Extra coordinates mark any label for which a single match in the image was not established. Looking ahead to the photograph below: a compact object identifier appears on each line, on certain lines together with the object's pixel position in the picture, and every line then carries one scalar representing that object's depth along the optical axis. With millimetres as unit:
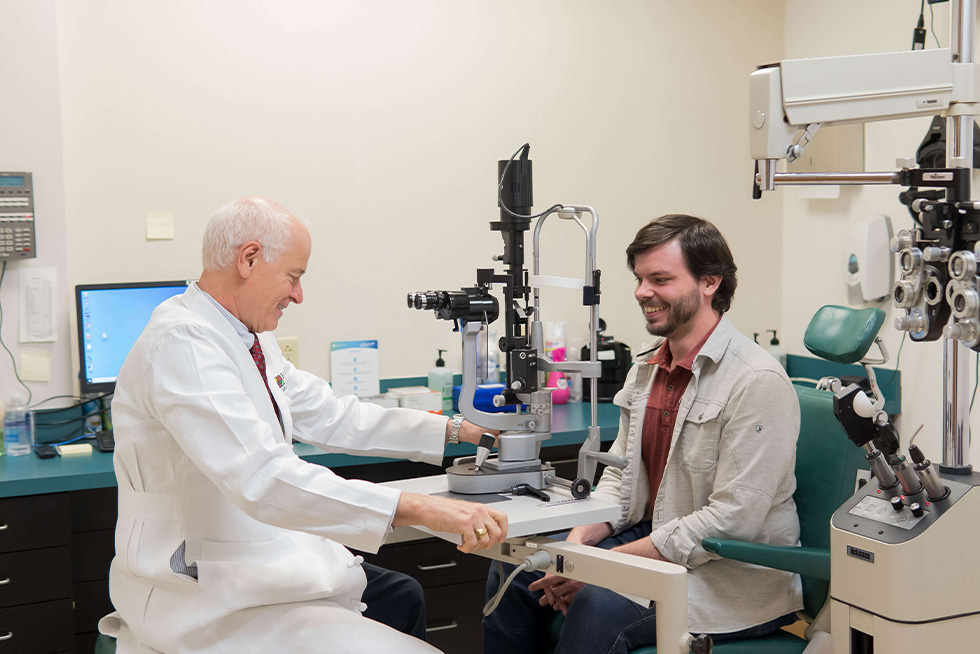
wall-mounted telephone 2980
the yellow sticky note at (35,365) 3084
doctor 1749
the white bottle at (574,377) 3742
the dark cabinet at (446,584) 3086
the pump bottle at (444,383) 3547
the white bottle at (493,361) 3611
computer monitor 3059
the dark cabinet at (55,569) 2623
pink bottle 3689
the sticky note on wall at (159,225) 3225
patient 2146
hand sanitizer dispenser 3553
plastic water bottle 2938
